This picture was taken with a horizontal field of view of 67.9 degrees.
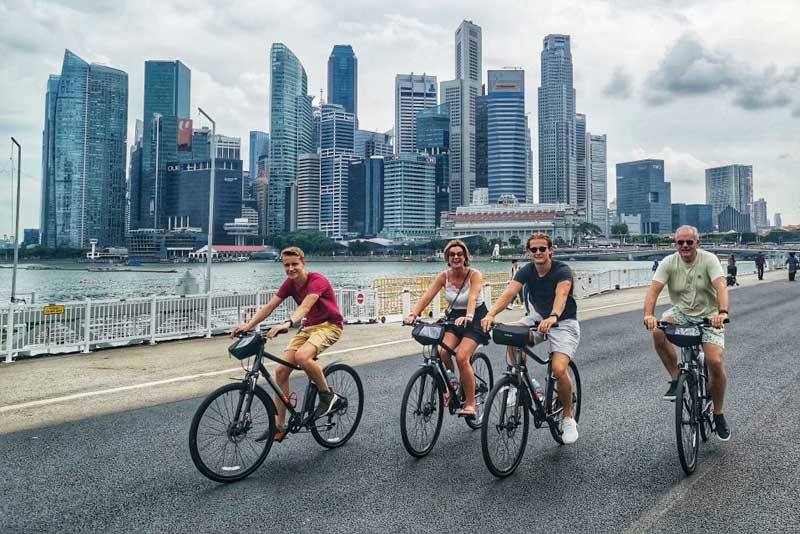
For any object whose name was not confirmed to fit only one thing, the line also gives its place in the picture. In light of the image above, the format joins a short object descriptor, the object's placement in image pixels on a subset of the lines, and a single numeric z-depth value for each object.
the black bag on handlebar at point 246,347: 5.15
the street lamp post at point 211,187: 25.92
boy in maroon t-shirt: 5.59
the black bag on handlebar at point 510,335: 5.19
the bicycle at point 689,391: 4.93
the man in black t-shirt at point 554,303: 5.66
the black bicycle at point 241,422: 4.83
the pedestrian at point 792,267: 36.56
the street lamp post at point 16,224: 30.88
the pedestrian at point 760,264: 39.84
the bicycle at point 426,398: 5.47
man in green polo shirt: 5.46
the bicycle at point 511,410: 4.88
